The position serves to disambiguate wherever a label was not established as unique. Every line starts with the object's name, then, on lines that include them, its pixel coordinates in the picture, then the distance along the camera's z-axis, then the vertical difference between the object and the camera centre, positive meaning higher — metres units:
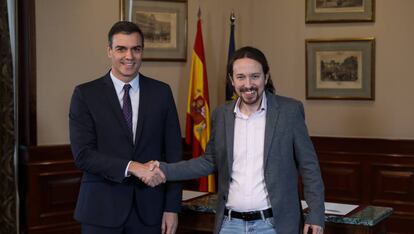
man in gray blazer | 2.32 -0.30
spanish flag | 5.14 -0.18
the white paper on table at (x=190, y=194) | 3.19 -0.59
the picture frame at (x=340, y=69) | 5.22 +0.16
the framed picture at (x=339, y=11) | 5.19 +0.67
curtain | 4.02 -0.32
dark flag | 5.17 +0.33
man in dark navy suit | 2.55 -0.26
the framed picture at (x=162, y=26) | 5.15 +0.53
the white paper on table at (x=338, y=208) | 2.80 -0.59
